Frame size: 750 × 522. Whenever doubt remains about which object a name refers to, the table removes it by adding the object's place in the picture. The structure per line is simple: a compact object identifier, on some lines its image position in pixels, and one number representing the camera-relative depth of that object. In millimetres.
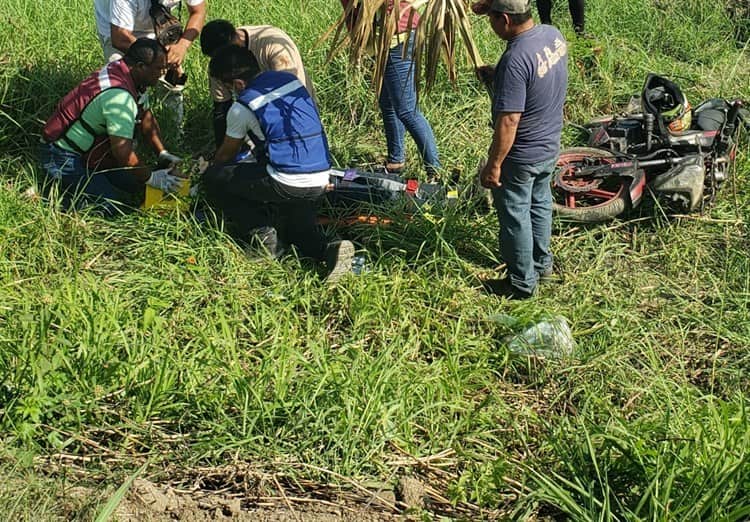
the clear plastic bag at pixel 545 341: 3877
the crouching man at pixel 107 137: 4539
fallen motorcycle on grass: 4824
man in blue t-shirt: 3738
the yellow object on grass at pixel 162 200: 4715
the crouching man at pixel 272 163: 4238
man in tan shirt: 4680
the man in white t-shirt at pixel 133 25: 5012
